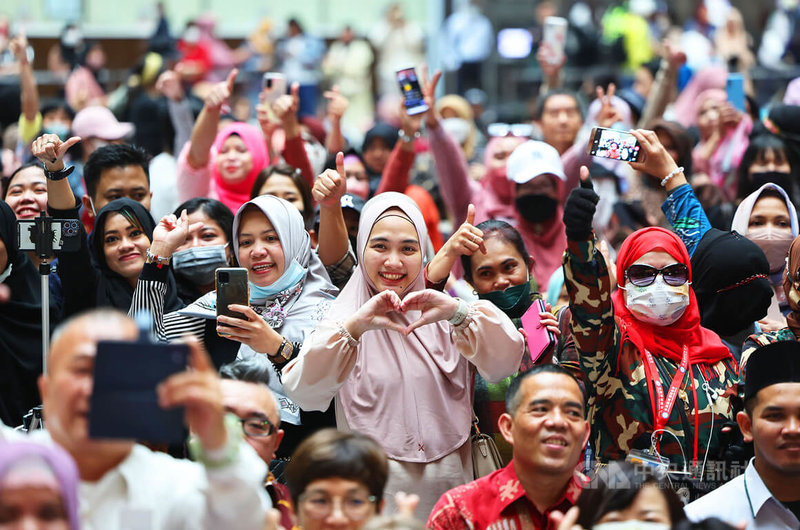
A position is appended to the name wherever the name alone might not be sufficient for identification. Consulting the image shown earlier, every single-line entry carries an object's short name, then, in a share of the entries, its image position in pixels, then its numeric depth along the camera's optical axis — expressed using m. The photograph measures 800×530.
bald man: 5.15
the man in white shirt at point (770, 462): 7.33
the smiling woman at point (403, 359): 7.77
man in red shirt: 7.19
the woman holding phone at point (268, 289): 8.82
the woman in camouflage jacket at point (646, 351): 7.86
